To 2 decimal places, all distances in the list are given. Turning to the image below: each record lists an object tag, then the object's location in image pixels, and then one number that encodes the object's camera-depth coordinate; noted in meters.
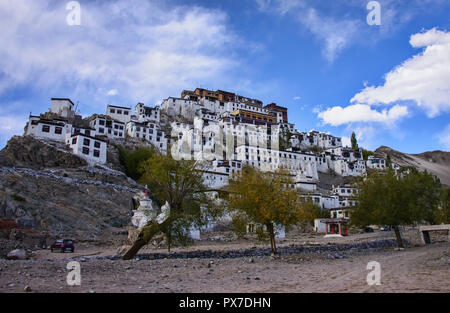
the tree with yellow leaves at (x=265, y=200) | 20.61
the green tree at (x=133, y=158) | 69.56
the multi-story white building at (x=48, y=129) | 65.62
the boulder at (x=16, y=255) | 19.00
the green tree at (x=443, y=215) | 48.16
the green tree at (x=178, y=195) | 19.92
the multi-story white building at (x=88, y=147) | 62.41
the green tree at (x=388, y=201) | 27.42
